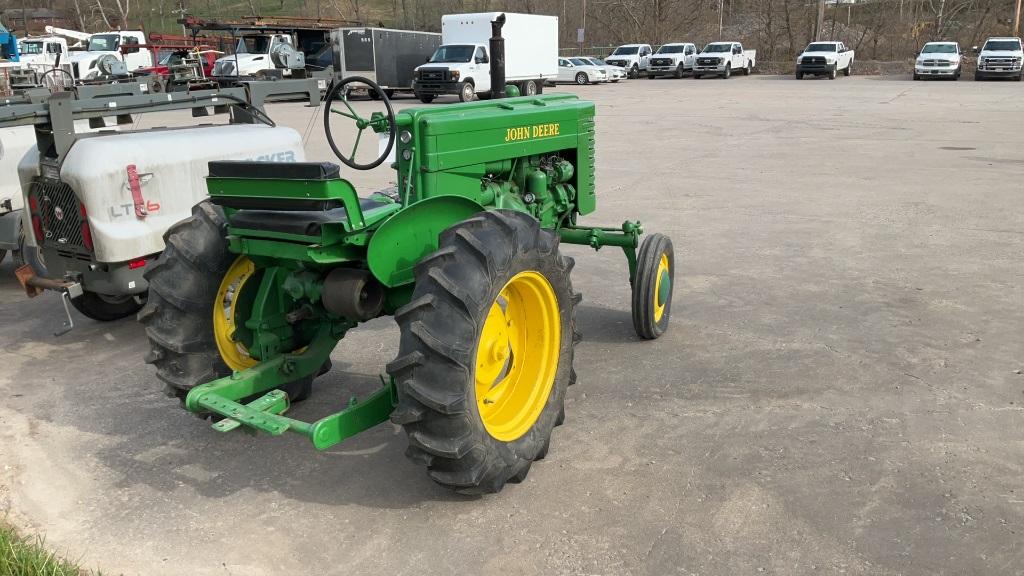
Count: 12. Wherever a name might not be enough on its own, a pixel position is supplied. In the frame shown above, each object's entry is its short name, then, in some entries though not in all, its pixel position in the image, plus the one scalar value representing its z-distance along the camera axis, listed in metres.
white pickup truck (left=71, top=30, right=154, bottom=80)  28.97
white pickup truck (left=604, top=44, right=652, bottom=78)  41.22
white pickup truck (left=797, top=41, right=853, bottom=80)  35.69
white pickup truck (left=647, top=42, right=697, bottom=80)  39.91
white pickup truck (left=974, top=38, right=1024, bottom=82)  31.44
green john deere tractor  3.41
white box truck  28.02
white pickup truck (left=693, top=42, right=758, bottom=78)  38.59
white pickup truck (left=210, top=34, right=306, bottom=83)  28.11
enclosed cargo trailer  30.48
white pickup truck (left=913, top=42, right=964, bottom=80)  32.78
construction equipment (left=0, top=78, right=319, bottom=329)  5.52
